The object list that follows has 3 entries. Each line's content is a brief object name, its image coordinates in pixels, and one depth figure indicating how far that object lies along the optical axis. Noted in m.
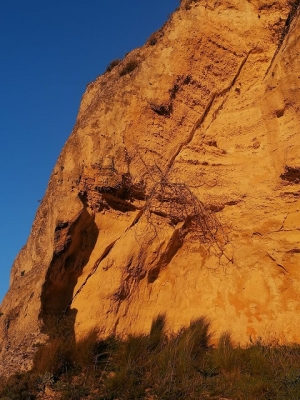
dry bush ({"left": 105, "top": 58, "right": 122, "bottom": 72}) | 11.60
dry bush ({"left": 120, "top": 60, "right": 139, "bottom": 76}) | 9.81
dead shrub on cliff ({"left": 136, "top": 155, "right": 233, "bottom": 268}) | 8.23
